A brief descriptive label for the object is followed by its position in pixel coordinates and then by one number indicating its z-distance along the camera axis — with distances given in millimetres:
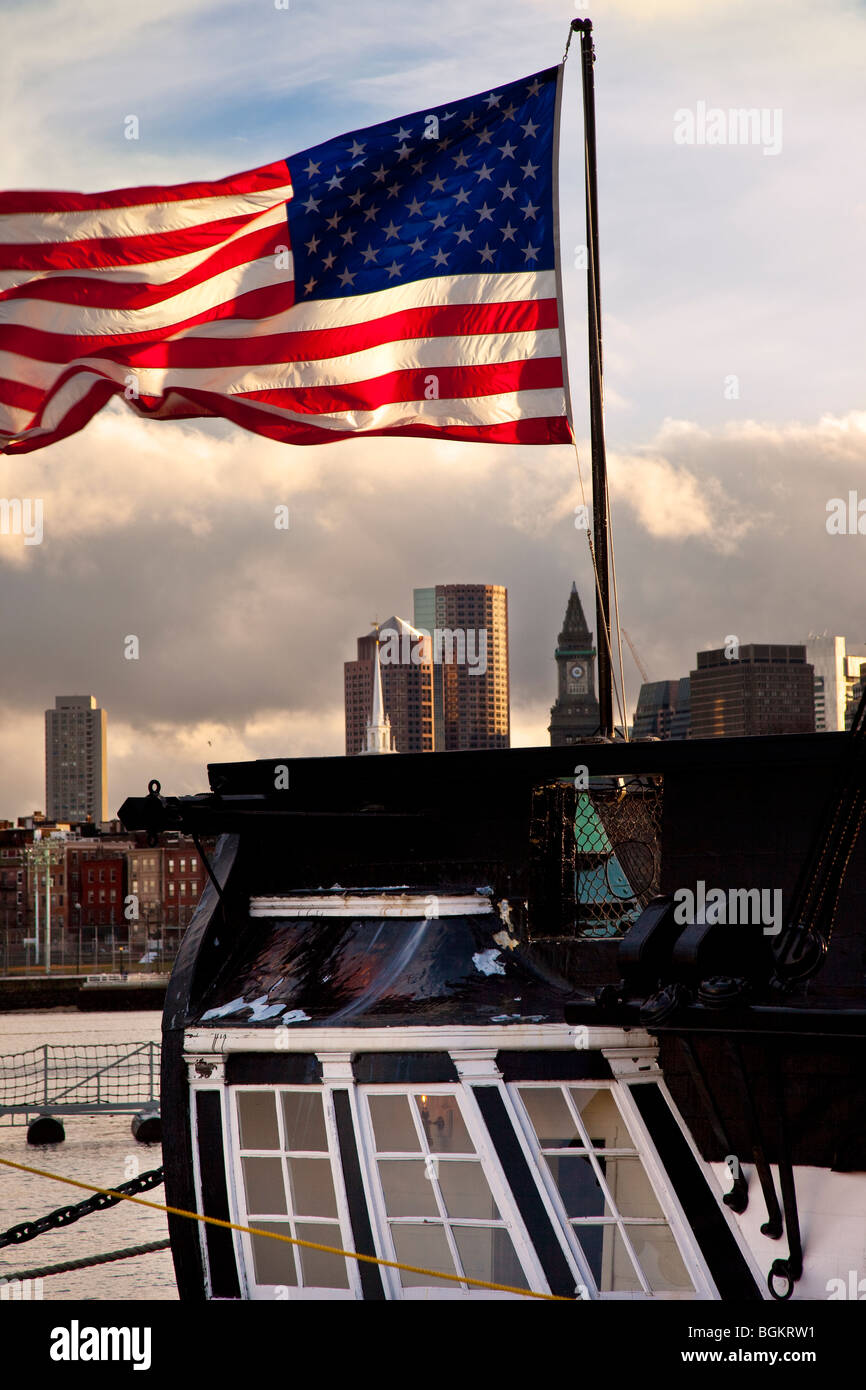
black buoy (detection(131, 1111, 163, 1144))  39031
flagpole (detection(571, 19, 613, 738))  14625
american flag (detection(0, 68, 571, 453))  15562
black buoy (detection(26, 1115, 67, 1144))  41188
